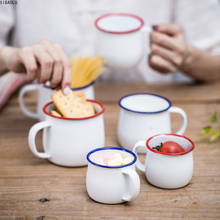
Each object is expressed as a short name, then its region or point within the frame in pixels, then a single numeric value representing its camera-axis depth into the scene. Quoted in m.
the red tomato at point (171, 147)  0.92
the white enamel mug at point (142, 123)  0.99
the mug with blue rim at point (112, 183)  0.88
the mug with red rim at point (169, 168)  0.91
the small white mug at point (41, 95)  1.06
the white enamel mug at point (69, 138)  0.95
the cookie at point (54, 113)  0.97
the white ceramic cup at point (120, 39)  1.09
